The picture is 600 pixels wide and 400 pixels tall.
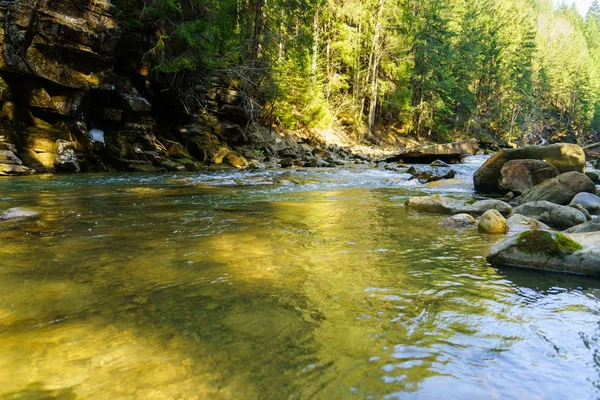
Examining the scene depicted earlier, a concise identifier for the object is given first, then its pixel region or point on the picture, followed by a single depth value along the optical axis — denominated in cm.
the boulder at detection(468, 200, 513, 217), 609
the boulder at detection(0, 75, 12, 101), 1156
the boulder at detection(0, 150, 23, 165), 1093
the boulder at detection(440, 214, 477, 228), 527
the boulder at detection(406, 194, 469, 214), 636
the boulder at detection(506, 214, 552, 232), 500
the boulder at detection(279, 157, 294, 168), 1688
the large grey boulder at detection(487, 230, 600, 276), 323
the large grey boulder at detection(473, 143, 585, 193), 951
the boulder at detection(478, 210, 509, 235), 480
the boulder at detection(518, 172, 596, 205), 696
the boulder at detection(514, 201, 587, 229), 530
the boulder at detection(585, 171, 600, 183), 1056
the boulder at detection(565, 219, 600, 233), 423
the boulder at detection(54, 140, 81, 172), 1191
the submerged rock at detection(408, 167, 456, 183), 1173
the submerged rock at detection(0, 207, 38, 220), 528
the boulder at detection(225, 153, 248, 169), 1622
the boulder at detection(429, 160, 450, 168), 1683
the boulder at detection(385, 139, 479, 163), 1884
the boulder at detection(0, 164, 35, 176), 1070
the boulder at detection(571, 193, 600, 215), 631
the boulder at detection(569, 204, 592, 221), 554
